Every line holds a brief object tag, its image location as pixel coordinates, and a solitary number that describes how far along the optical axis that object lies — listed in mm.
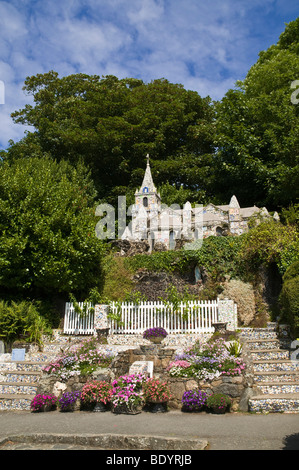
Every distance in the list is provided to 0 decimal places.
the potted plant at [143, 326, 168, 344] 11250
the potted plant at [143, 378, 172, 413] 7805
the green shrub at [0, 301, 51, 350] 12375
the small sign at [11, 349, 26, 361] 11391
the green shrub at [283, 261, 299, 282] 11164
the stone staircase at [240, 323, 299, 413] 7480
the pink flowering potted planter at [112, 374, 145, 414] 7746
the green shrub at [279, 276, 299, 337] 9891
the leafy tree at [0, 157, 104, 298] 12961
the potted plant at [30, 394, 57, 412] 8250
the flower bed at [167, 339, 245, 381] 8492
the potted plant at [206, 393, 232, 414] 7566
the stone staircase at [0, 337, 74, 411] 8695
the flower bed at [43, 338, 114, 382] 9141
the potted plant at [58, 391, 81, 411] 8172
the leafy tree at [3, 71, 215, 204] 27266
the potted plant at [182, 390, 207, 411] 7812
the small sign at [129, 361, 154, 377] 8488
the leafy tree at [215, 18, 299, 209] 21297
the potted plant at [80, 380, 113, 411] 8048
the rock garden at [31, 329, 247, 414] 7871
